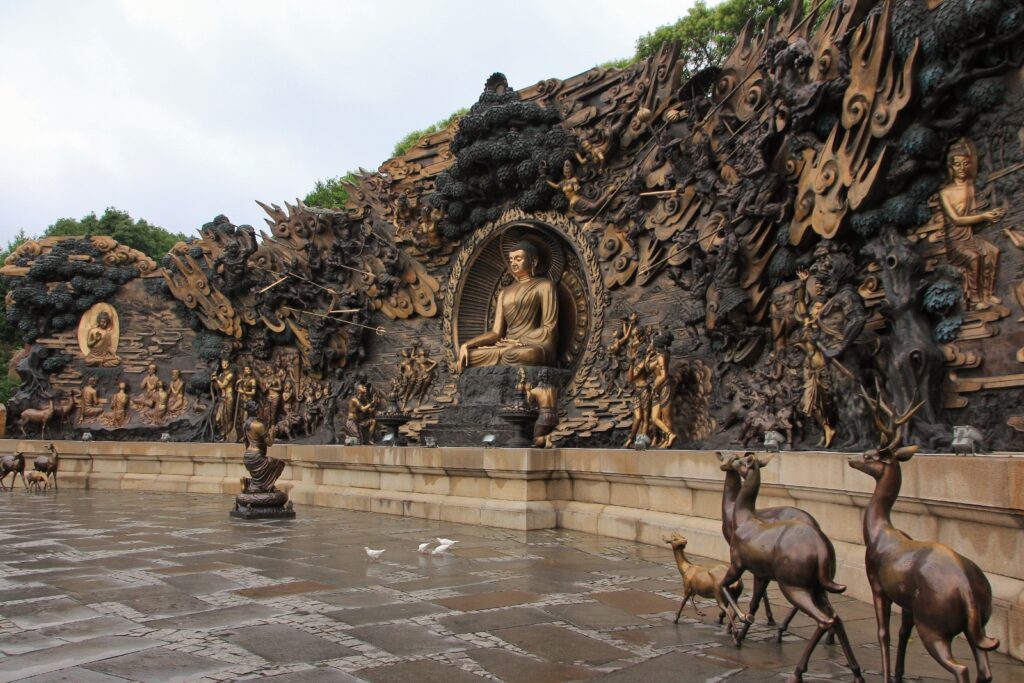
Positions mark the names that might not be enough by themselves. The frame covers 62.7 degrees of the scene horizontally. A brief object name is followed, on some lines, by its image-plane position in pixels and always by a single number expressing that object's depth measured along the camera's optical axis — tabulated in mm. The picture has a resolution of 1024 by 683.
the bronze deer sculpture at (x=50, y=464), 16781
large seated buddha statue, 16922
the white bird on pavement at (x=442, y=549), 7828
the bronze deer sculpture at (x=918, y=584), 3346
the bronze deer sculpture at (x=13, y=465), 16406
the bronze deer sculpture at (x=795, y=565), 3988
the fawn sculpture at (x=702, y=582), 5016
